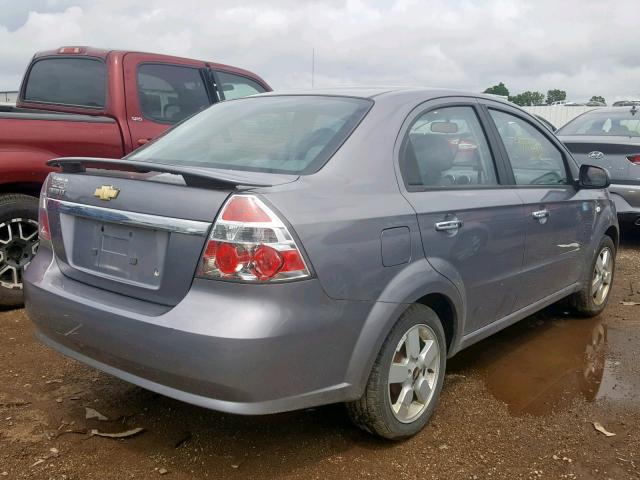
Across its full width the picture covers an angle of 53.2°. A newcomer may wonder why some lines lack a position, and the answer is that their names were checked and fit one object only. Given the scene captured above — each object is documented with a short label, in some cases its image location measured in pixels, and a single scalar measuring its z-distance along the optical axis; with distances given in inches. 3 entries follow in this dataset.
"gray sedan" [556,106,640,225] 284.8
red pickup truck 178.7
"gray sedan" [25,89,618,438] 92.2
